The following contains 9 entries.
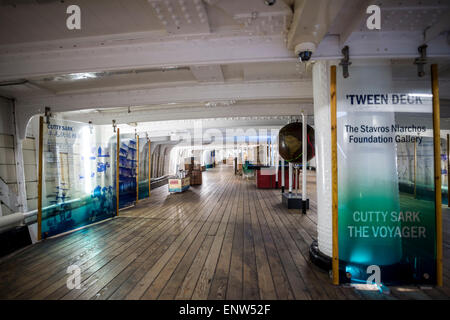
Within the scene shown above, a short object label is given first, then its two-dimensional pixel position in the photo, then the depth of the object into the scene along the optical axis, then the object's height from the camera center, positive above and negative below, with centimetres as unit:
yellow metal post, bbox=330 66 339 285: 217 -21
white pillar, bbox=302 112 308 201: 448 +30
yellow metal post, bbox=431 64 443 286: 209 -19
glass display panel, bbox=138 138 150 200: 874 -41
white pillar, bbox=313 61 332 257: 240 +8
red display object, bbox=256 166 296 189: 971 -104
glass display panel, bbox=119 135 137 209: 632 -38
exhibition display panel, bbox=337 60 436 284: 222 -24
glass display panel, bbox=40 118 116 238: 383 -31
